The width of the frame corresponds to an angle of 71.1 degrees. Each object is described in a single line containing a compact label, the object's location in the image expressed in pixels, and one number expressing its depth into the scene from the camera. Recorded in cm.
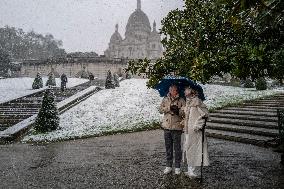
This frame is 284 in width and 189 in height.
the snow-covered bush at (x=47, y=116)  803
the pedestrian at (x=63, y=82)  1751
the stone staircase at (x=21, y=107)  956
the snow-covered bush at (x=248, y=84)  1744
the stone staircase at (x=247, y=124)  626
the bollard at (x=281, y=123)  480
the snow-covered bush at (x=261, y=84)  1565
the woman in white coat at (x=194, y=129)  375
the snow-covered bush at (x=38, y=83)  1838
